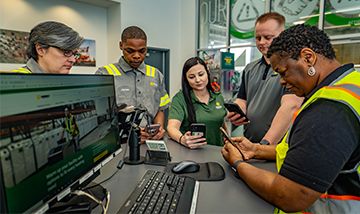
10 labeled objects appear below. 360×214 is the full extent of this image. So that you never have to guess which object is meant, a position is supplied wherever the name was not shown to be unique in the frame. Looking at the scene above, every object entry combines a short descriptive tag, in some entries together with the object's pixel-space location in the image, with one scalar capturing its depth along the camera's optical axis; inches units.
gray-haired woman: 51.3
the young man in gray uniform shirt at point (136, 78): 77.2
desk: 34.8
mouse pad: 44.4
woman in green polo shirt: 74.4
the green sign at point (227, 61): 185.2
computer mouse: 46.9
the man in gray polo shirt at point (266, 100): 61.4
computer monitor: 23.2
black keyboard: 32.9
